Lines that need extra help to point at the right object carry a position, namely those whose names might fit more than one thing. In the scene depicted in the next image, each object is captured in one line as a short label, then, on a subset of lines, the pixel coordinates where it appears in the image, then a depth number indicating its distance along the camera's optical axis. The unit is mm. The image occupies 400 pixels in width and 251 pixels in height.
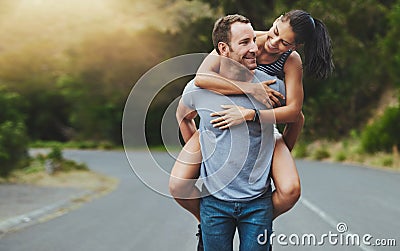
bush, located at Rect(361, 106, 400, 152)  26922
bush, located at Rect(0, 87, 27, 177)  19125
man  3797
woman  3848
